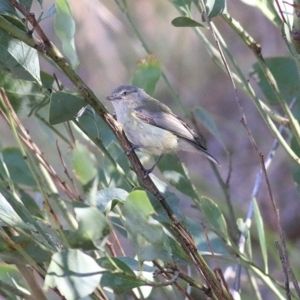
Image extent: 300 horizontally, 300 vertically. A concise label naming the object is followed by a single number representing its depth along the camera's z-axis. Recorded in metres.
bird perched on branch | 3.98
